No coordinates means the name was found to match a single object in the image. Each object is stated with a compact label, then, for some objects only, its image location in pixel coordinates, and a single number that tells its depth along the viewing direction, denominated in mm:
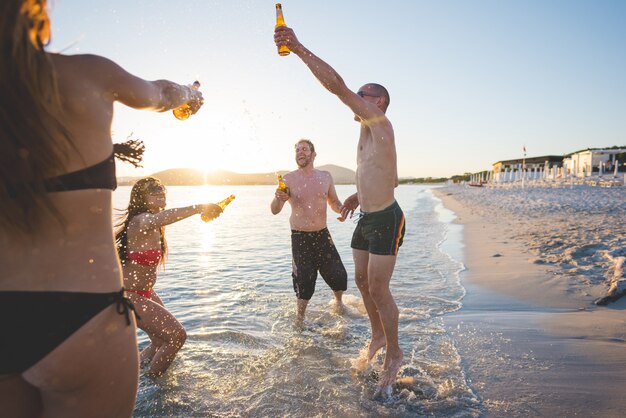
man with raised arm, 3580
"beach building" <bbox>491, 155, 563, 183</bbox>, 69219
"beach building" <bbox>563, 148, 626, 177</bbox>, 53938
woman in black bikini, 1080
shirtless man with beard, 5691
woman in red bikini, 3641
